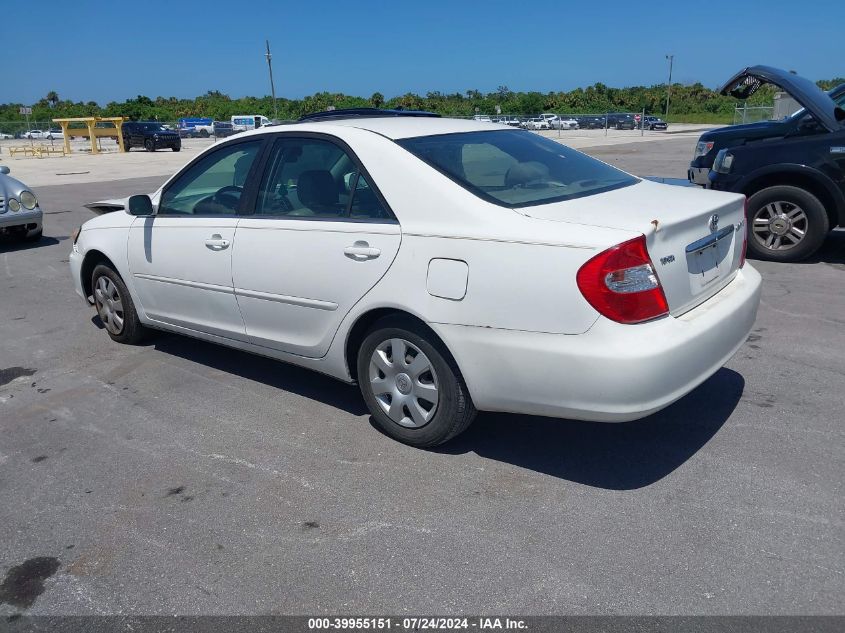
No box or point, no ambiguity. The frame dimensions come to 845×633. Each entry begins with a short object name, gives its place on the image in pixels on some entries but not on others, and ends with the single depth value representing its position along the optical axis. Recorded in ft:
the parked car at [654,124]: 181.27
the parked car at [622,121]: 189.88
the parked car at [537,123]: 168.23
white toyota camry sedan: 10.19
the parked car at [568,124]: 191.11
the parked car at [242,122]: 180.90
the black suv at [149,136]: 132.31
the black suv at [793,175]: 23.86
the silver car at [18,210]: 32.60
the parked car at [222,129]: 185.61
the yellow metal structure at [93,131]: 126.22
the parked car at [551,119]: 188.39
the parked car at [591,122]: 194.80
